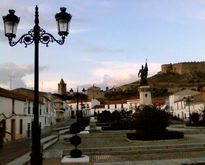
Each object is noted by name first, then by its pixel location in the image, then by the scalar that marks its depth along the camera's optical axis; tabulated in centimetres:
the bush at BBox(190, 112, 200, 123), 5092
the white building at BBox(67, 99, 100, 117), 13562
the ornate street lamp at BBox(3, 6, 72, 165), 873
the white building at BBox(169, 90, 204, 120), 6725
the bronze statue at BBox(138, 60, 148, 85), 4691
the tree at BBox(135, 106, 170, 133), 2492
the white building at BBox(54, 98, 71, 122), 9788
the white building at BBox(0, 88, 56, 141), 3089
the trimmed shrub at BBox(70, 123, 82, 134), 1997
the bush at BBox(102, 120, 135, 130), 3916
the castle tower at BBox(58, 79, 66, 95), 17212
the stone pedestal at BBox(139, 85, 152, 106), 4412
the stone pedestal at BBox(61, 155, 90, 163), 1571
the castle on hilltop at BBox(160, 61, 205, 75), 18025
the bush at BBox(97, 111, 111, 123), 6008
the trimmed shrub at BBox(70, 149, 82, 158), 1667
